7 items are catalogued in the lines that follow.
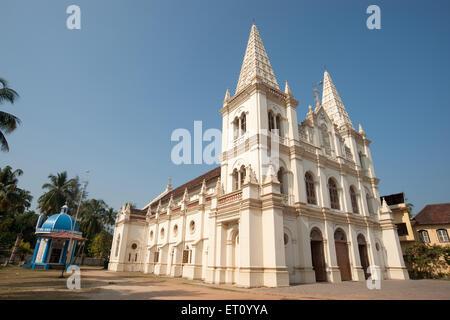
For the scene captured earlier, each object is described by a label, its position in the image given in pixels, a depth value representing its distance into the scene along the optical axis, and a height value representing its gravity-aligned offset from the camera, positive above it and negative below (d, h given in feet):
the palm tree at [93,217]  155.22 +22.43
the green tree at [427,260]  80.95 -0.83
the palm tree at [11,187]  104.75 +26.51
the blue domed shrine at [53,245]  101.71 +2.66
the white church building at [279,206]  49.49 +12.32
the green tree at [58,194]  133.59 +30.85
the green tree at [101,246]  158.30 +3.96
